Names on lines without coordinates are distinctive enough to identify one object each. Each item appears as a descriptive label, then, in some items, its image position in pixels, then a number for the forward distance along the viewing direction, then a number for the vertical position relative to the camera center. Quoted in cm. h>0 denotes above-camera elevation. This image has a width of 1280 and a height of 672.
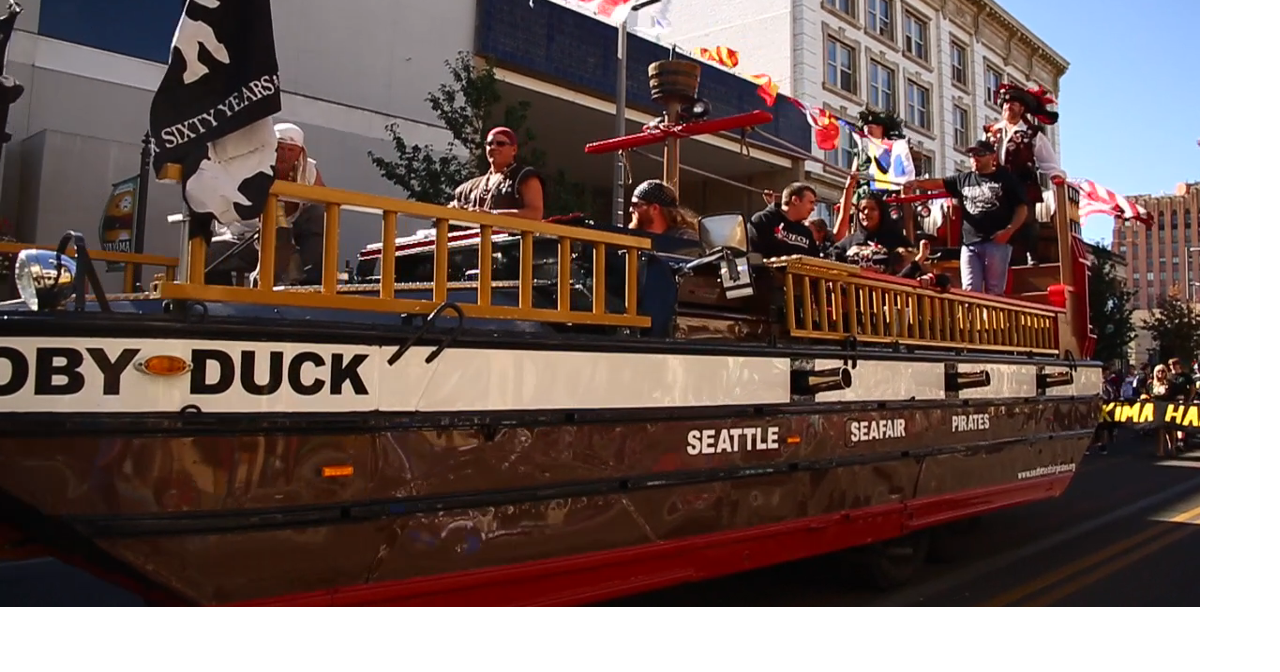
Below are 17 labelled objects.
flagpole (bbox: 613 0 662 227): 1227 +406
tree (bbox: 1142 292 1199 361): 3158 +213
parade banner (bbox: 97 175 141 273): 967 +164
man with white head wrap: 416 +67
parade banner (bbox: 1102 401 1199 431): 1455 -37
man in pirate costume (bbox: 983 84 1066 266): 822 +216
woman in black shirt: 725 +123
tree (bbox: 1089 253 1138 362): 2689 +224
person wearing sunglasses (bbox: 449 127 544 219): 465 +101
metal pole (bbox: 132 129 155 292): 833 +176
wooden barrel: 632 +207
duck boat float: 284 -15
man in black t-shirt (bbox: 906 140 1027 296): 754 +137
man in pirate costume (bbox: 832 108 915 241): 946 +269
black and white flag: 301 +86
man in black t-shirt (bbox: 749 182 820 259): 582 +99
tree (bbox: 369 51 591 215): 1110 +276
